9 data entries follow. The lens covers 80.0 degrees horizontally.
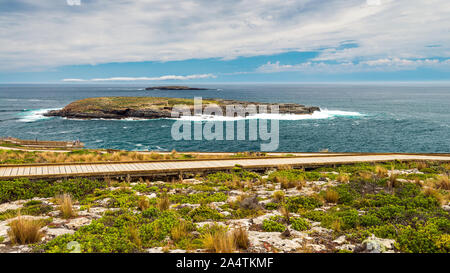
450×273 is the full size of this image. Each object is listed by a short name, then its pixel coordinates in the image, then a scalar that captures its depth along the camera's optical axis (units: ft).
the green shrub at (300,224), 27.76
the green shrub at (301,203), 34.36
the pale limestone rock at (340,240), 24.60
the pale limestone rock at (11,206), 32.56
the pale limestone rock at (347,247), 23.13
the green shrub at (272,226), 27.53
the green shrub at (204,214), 30.50
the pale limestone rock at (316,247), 23.21
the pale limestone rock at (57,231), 25.21
